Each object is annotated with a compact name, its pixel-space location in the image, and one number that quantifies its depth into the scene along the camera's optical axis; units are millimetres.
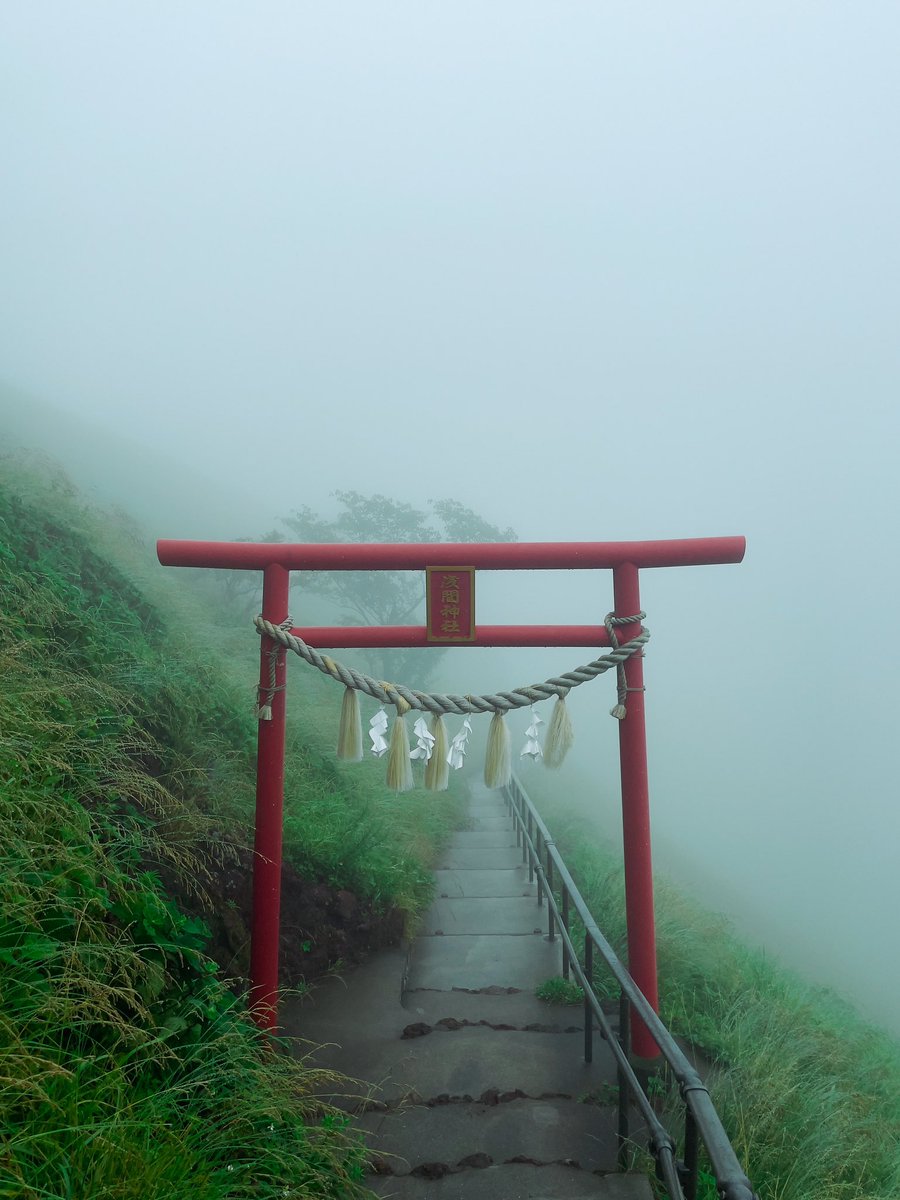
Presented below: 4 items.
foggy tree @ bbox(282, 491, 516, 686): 16438
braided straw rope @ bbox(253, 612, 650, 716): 3625
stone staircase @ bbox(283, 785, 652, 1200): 3055
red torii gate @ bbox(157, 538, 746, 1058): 3797
